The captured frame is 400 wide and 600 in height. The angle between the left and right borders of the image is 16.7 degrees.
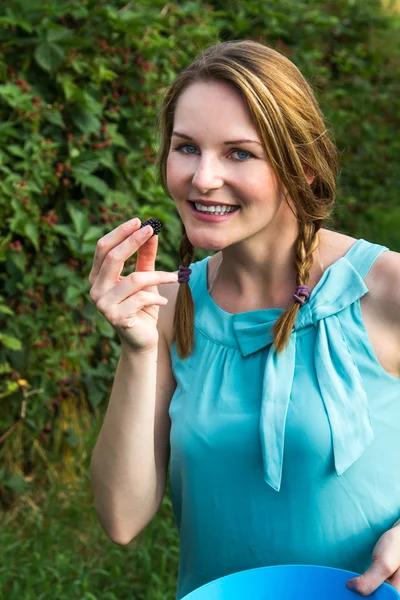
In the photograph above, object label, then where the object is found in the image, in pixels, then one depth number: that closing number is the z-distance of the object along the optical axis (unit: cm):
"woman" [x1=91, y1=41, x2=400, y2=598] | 154
